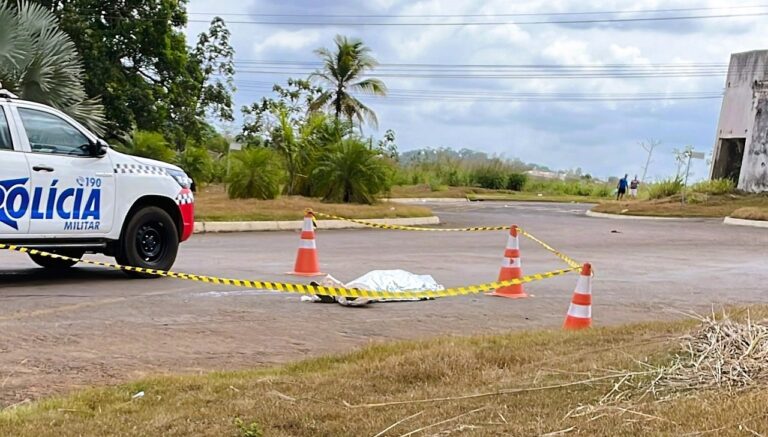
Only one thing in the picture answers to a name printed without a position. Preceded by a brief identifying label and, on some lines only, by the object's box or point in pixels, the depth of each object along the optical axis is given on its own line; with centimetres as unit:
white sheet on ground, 951
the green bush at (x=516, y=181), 6241
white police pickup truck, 945
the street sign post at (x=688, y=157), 3622
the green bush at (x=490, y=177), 6116
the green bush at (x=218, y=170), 3625
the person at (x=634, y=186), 5323
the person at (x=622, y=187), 4944
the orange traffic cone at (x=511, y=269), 1012
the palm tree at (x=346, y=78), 4803
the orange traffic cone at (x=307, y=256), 1165
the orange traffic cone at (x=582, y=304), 780
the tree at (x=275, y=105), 4684
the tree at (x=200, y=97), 3488
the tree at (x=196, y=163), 3234
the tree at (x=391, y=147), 5441
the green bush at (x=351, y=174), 2700
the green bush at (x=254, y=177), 2514
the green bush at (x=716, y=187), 3703
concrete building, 3606
